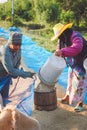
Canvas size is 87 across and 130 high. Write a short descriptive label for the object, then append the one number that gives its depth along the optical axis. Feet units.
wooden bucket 9.53
